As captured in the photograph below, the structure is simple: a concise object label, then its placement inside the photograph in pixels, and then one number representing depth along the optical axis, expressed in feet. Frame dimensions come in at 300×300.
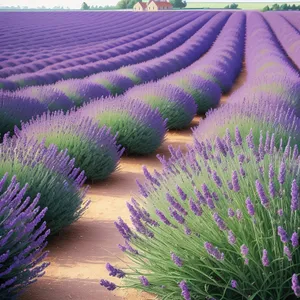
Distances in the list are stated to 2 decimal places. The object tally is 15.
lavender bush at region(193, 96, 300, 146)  15.37
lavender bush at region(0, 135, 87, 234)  11.46
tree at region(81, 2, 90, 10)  321.73
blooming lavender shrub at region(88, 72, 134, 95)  33.04
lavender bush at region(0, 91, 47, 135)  21.06
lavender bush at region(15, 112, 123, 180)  16.47
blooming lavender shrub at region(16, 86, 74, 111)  25.18
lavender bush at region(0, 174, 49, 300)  7.71
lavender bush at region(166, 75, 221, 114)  30.58
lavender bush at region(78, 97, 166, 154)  20.07
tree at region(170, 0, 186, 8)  301.22
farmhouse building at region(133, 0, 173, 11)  259.39
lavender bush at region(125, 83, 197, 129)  25.20
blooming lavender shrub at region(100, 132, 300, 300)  6.84
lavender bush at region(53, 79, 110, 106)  28.60
